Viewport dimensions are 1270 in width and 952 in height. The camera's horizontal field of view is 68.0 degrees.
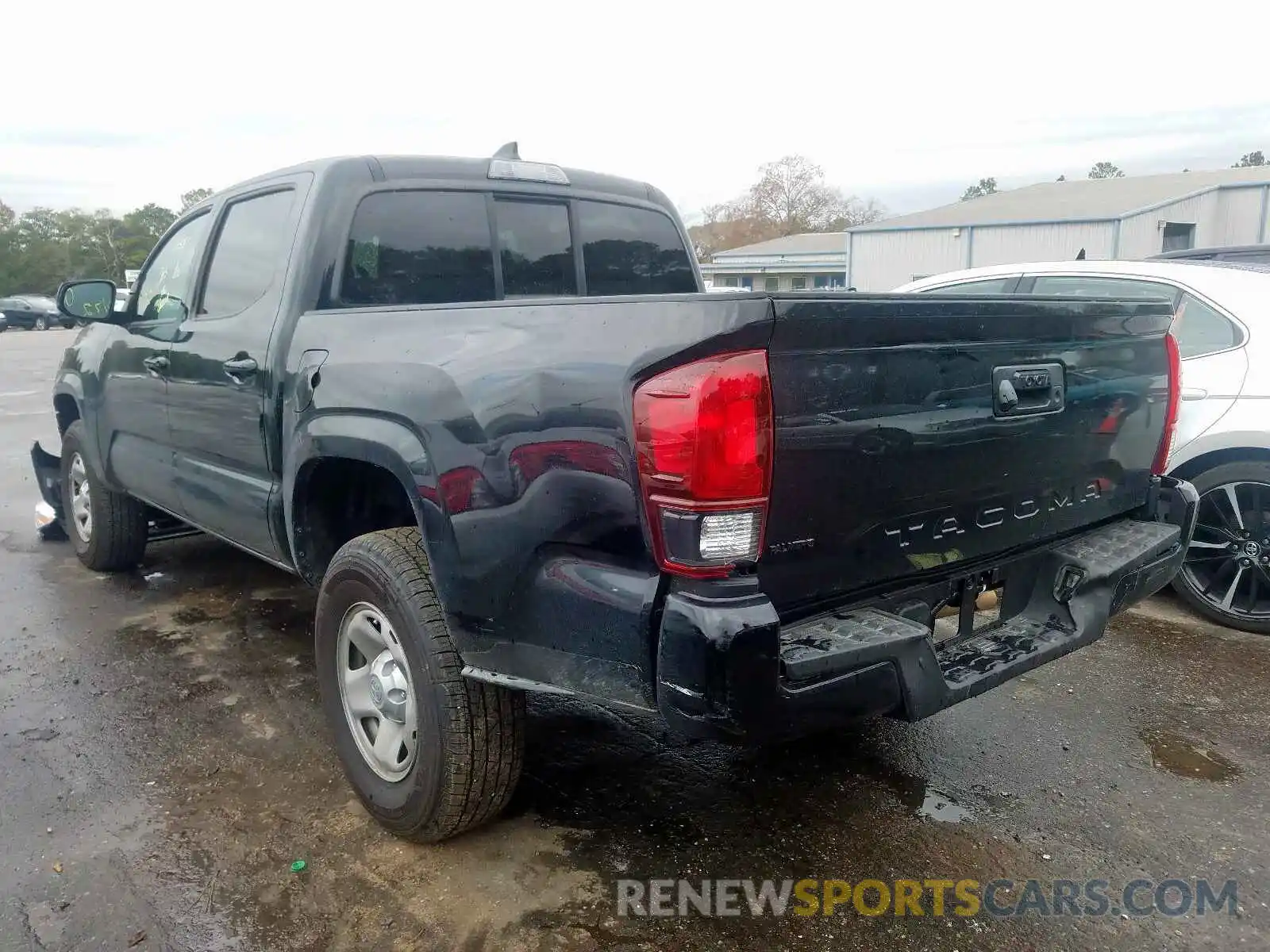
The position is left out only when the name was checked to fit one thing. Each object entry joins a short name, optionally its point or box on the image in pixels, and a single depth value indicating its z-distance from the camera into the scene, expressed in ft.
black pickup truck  6.56
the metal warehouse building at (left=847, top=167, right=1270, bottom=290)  84.89
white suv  14.08
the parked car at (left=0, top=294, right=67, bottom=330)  136.26
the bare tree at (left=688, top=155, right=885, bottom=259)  232.73
